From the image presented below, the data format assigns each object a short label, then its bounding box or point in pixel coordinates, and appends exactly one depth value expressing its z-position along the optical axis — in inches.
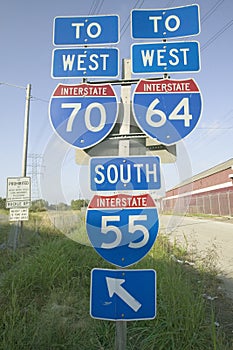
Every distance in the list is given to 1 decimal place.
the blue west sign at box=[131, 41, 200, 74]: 72.1
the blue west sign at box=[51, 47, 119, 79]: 73.0
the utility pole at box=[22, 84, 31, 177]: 365.1
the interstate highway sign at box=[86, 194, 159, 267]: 66.8
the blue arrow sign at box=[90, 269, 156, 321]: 64.7
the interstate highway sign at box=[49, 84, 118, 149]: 68.9
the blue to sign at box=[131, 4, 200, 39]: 74.4
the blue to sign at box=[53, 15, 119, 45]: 74.8
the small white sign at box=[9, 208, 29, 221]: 302.4
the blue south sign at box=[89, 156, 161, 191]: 67.2
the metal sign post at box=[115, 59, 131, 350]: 67.5
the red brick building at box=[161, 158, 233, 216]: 889.5
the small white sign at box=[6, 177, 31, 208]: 303.0
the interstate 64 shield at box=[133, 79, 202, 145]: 68.2
